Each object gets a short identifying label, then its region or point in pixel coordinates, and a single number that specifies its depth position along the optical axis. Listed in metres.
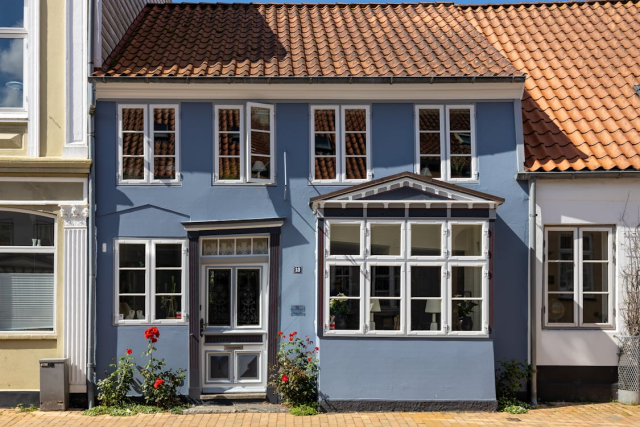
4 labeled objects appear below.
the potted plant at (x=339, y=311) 10.95
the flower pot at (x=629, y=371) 11.07
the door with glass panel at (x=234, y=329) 11.53
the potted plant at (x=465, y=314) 10.88
